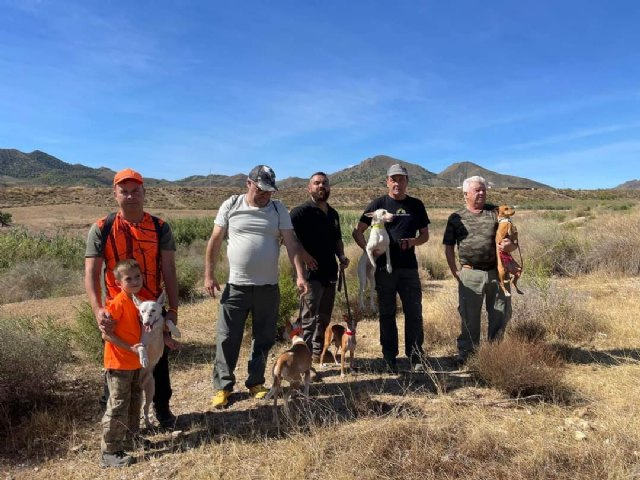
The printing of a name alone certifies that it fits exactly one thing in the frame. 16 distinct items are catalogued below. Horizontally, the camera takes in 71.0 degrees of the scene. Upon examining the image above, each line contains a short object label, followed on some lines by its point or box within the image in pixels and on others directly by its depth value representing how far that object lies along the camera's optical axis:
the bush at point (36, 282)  10.52
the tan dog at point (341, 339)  4.96
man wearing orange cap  3.33
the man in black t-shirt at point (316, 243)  4.88
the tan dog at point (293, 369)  3.97
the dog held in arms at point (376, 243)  4.82
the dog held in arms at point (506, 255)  4.63
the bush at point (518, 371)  4.33
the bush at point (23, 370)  4.17
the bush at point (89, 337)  5.64
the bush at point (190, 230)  20.11
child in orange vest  3.23
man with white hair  4.87
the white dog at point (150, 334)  3.23
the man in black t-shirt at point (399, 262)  5.00
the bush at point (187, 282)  9.55
